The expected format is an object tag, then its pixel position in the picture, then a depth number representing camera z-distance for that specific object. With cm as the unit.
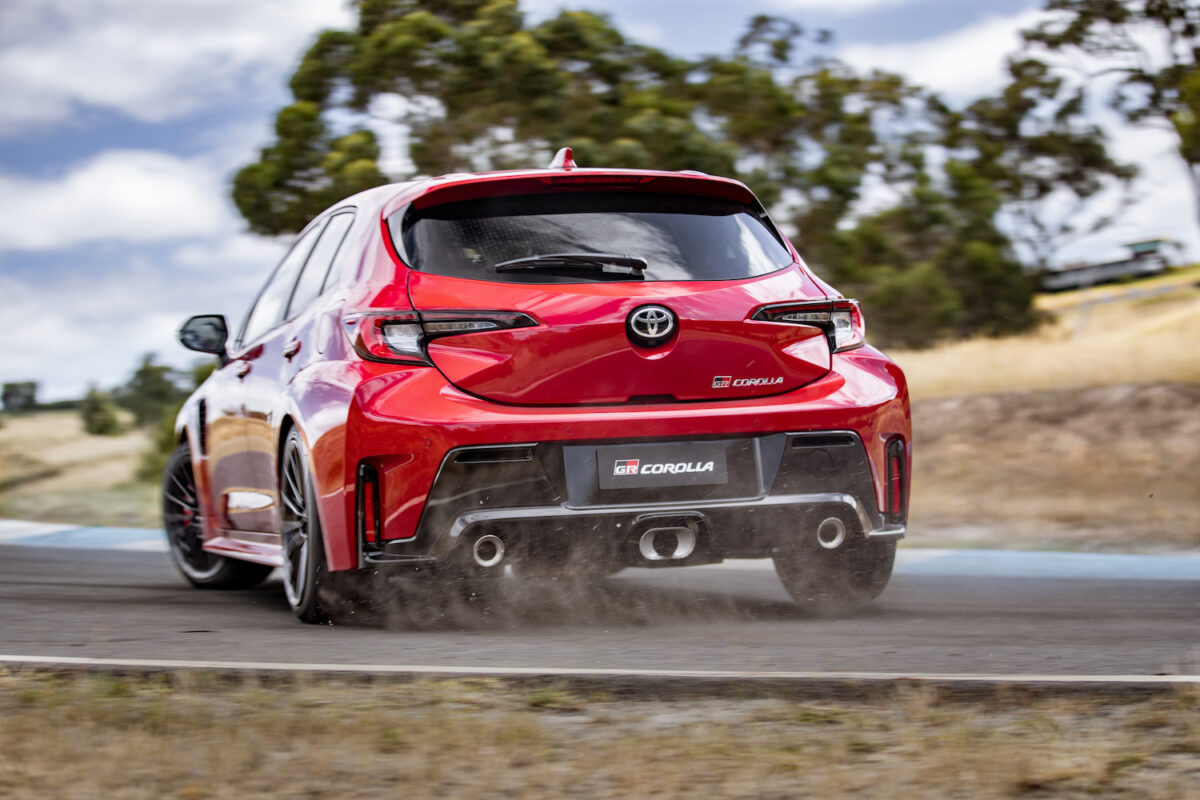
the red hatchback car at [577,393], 977
